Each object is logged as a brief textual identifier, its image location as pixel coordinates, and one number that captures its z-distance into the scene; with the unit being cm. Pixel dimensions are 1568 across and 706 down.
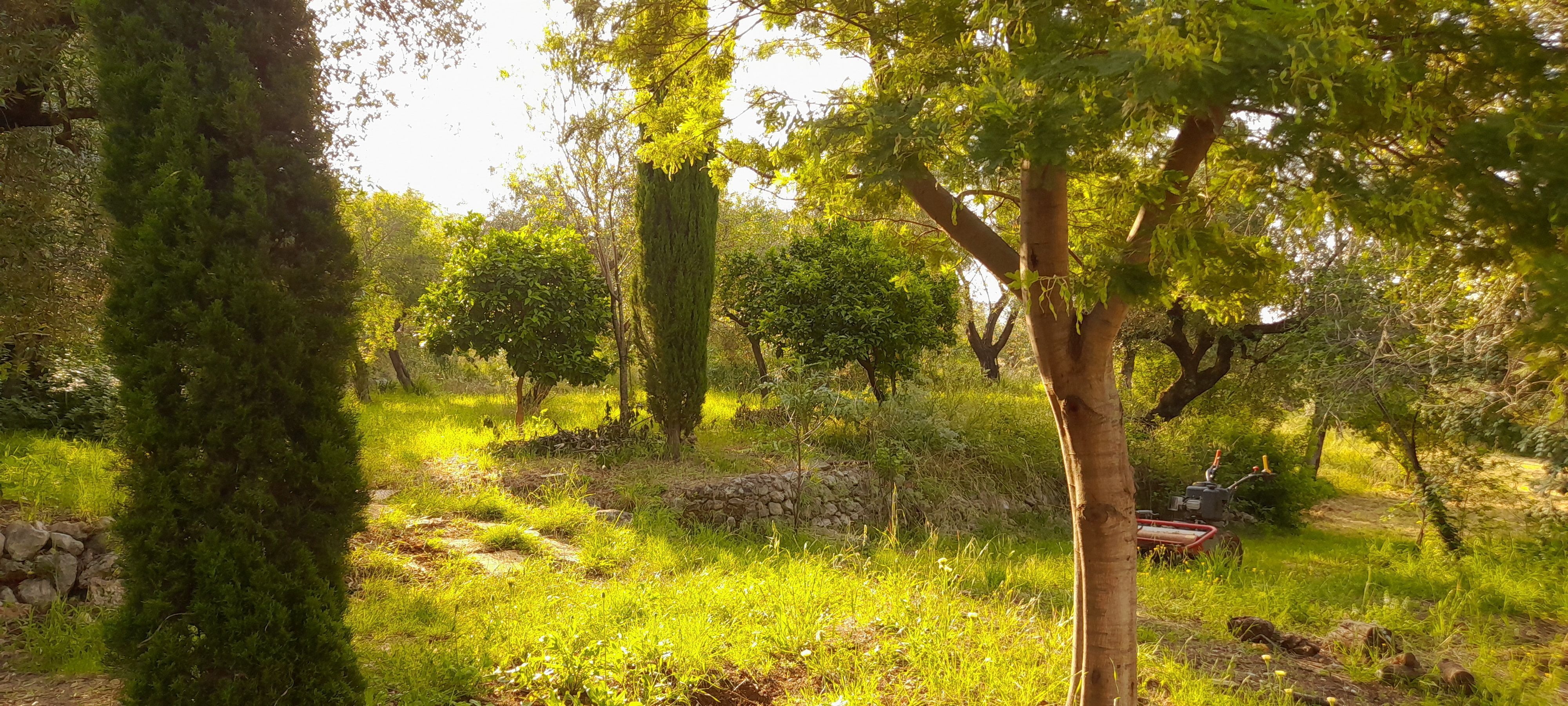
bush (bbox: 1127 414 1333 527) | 1211
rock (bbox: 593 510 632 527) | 743
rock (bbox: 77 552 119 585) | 481
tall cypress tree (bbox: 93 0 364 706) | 295
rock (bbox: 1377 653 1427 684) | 465
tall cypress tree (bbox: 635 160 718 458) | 944
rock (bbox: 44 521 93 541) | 487
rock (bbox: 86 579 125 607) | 468
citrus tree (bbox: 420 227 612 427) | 962
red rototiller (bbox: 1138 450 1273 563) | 775
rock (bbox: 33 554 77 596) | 467
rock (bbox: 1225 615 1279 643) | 527
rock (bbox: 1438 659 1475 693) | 452
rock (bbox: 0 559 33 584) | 454
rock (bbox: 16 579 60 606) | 455
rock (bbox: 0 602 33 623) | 434
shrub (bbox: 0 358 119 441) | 711
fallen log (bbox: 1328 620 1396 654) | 501
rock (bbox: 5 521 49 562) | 461
